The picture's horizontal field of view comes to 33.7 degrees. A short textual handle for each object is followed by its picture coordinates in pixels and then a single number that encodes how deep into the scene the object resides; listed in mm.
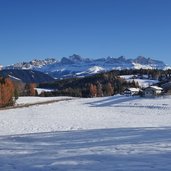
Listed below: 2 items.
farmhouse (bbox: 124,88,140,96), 122868
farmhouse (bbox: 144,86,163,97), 95898
